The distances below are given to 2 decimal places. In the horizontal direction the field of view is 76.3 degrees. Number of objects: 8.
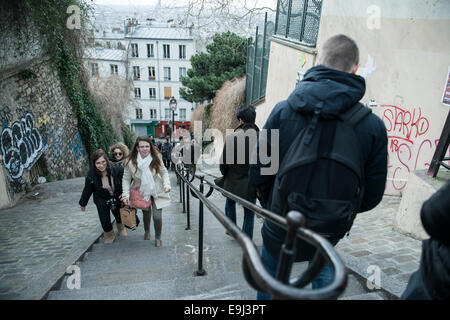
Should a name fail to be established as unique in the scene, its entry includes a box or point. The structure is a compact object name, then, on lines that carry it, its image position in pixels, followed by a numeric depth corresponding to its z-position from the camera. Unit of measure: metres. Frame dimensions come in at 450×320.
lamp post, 16.98
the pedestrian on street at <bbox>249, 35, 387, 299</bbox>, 1.45
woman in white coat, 3.77
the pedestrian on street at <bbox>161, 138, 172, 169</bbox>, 13.99
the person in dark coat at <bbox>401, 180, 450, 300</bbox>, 1.07
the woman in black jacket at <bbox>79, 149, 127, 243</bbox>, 3.85
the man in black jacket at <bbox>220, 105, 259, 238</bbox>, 3.24
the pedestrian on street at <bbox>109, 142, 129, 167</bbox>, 4.90
